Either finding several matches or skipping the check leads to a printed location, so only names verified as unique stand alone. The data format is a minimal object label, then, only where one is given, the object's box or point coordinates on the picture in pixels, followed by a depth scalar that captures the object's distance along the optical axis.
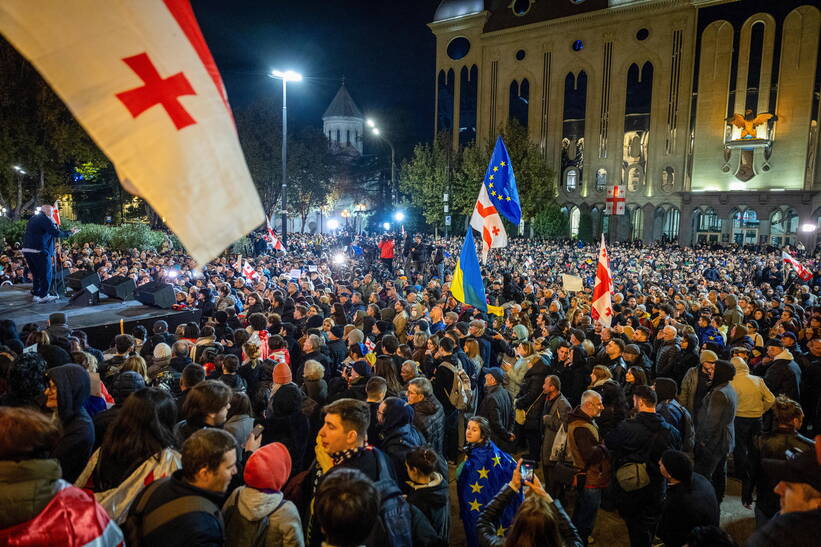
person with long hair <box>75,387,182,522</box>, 2.97
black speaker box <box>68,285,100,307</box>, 12.41
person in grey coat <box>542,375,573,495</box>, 5.05
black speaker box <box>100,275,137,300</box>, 13.27
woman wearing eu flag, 3.83
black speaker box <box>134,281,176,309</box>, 12.54
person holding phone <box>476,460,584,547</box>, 2.37
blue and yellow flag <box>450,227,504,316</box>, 8.75
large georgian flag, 1.95
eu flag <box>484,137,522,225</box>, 10.76
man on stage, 11.34
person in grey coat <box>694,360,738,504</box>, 5.30
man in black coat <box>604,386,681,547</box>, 4.42
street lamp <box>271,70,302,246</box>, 19.92
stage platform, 10.63
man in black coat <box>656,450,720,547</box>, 3.41
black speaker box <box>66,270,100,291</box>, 12.88
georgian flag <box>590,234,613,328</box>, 9.02
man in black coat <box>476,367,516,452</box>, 5.29
